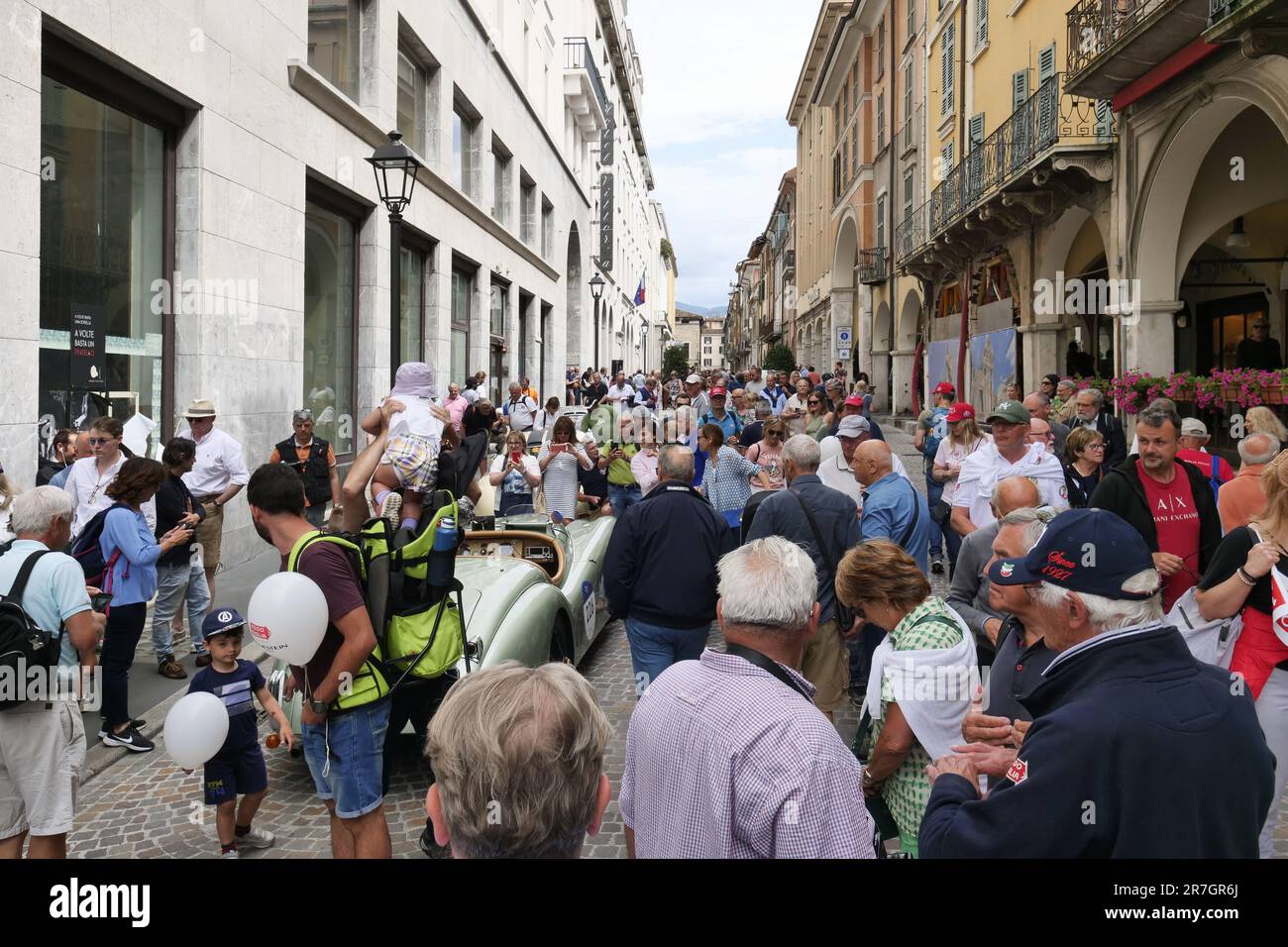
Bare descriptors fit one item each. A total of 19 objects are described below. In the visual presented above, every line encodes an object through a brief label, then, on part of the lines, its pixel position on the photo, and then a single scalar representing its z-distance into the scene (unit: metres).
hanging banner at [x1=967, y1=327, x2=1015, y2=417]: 19.03
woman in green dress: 2.99
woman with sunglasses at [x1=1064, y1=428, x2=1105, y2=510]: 6.69
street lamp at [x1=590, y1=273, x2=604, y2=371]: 33.62
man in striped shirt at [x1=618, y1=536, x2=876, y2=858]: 2.24
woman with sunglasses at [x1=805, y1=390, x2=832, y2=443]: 10.59
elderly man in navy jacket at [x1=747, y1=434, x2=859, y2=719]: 4.95
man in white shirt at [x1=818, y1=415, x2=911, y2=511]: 7.14
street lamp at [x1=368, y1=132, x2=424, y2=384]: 9.20
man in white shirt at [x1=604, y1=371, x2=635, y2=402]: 19.27
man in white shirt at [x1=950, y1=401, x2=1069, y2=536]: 6.49
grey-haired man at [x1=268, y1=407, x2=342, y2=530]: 9.59
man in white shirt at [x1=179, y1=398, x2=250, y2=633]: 8.12
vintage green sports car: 5.10
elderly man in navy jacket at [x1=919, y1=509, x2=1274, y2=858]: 1.89
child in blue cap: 4.26
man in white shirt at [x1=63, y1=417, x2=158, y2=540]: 6.74
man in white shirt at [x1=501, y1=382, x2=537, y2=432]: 18.12
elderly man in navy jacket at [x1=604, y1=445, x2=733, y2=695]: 5.07
